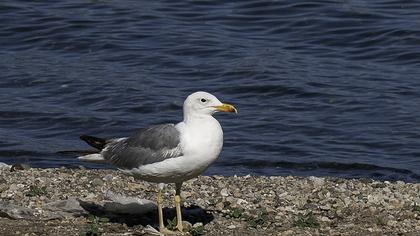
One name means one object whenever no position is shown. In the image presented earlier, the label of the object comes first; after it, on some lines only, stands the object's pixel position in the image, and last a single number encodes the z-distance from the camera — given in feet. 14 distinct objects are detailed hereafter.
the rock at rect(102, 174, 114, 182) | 68.80
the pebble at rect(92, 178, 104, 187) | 67.21
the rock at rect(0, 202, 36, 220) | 58.18
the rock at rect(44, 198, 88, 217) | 59.31
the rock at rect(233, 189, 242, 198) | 65.41
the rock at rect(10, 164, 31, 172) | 74.59
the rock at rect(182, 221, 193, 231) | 58.05
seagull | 55.57
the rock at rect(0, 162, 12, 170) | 75.85
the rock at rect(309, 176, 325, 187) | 69.62
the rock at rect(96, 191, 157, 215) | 59.77
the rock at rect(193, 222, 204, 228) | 58.30
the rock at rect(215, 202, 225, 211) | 62.08
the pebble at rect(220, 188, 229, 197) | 65.27
